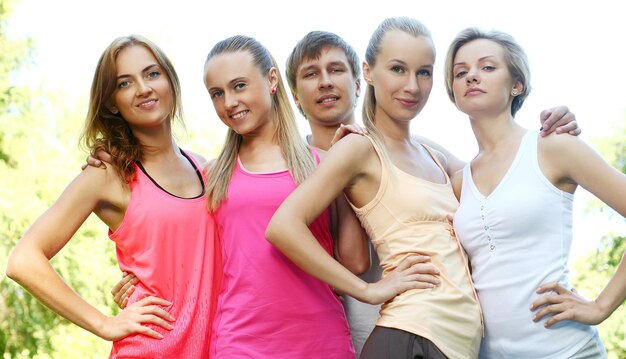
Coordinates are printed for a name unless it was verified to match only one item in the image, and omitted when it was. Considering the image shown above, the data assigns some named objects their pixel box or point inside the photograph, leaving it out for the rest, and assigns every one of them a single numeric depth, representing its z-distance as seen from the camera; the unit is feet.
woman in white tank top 8.23
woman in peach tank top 7.98
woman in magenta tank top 8.43
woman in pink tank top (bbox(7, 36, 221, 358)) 8.72
